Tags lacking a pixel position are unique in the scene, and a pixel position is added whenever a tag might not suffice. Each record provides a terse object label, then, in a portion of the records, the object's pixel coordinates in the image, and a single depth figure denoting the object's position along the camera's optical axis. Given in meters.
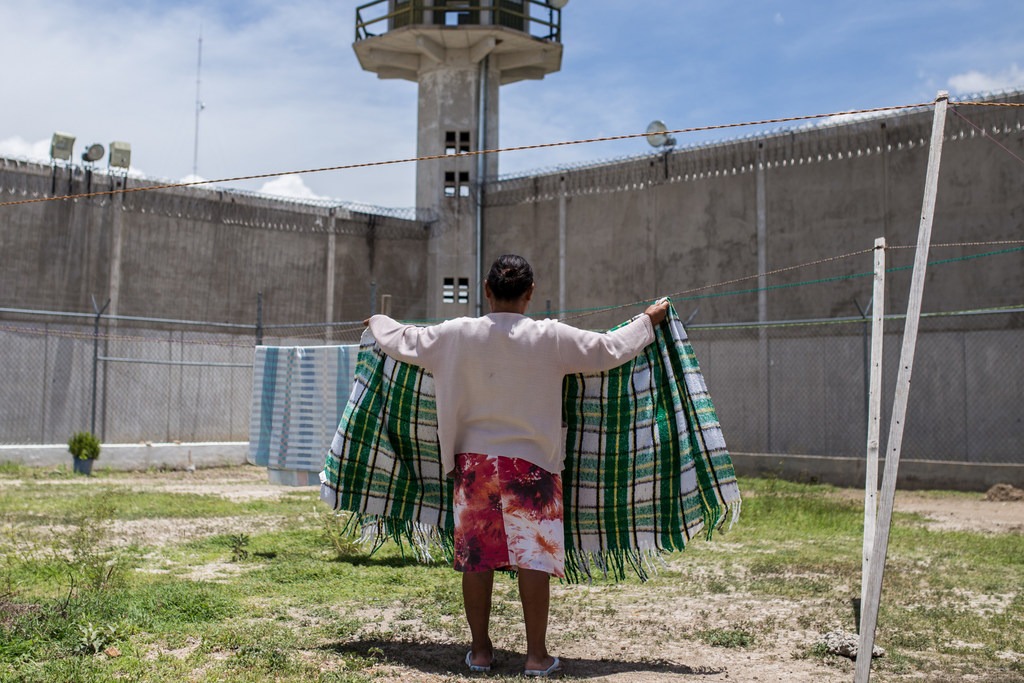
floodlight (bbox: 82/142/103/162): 19.00
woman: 4.14
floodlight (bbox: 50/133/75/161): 18.61
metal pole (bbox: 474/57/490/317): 22.67
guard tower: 22.84
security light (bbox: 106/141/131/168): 19.27
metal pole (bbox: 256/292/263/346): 16.62
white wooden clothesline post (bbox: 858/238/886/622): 4.40
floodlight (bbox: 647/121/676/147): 19.89
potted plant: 14.80
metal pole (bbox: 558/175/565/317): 21.20
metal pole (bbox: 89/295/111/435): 16.22
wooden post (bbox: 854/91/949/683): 3.67
